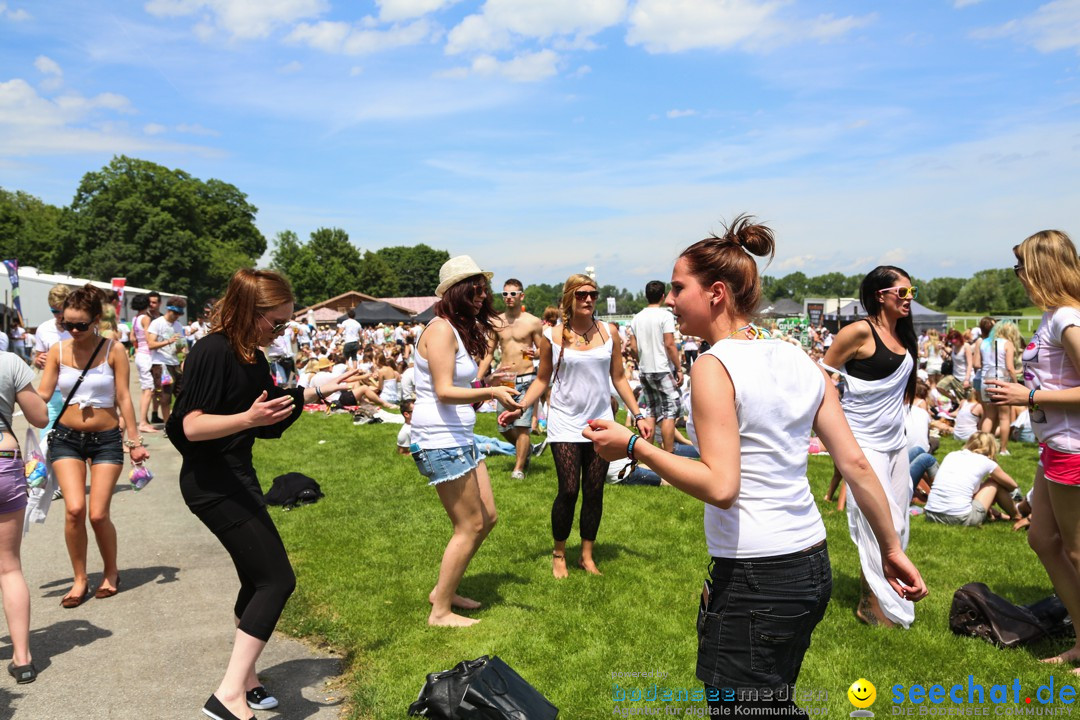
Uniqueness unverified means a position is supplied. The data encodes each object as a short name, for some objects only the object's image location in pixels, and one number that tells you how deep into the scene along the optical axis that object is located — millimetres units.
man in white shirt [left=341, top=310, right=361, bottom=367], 21844
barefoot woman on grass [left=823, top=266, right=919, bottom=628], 4484
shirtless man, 9008
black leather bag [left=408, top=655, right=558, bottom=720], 3340
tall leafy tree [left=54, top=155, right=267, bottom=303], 59531
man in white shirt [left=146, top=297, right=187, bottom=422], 12297
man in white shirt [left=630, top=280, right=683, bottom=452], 9234
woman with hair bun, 2127
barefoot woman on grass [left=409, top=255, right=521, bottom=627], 4371
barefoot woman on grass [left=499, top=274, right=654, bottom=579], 5527
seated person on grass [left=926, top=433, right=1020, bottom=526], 7238
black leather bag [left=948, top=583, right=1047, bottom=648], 4348
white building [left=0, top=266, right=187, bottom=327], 33156
